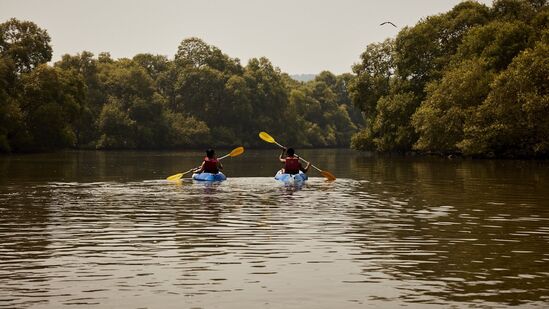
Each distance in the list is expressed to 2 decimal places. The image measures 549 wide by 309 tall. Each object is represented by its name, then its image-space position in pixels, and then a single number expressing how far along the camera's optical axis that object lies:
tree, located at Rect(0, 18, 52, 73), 94.94
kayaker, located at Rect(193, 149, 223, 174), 37.50
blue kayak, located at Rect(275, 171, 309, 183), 37.19
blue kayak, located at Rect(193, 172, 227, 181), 37.72
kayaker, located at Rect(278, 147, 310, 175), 37.28
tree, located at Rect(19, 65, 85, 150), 91.00
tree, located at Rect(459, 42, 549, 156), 60.50
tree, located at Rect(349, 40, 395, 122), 94.38
